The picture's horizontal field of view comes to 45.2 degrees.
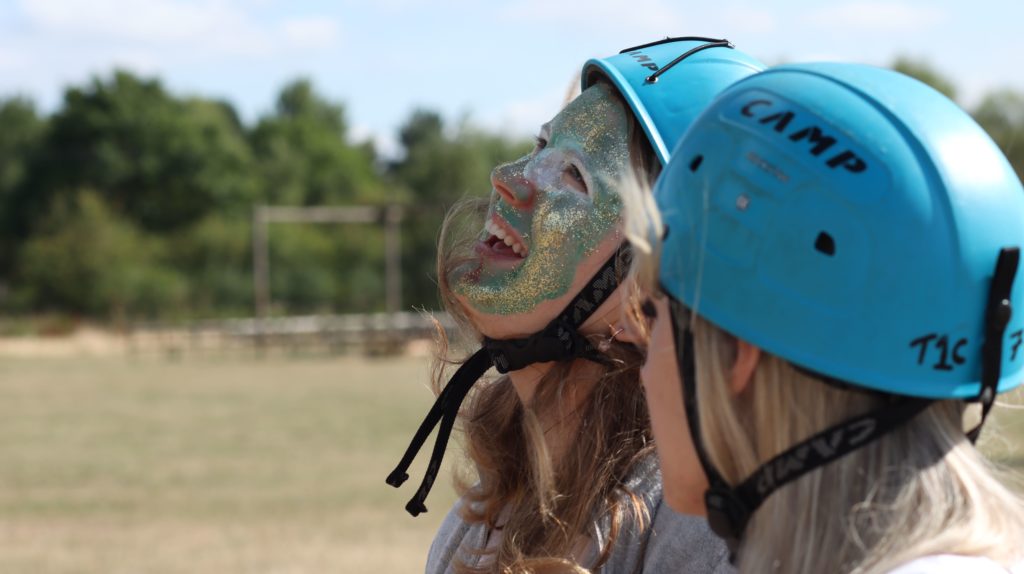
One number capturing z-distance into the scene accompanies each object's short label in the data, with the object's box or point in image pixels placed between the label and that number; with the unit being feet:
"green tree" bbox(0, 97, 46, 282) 204.85
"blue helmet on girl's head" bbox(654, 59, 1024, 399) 5.14
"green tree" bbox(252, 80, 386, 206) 233.76
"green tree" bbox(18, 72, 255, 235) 209.67
